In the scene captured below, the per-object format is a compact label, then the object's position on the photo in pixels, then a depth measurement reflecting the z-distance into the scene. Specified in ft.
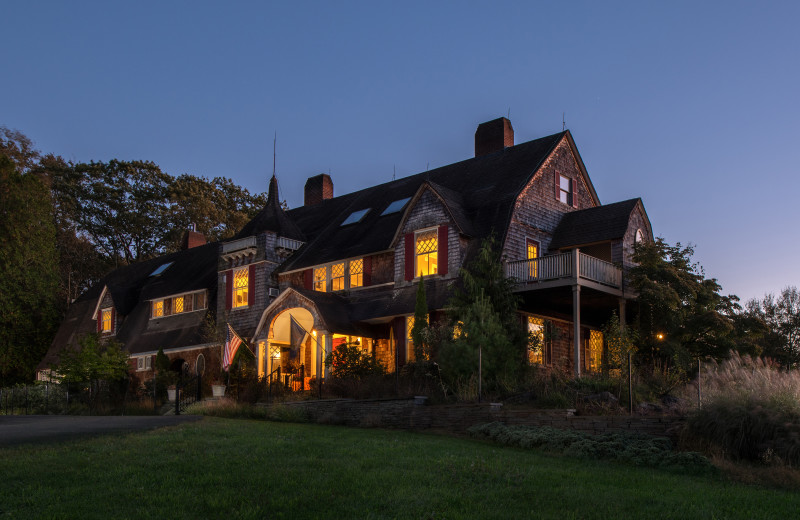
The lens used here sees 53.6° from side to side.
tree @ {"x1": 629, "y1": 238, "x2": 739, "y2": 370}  75.72
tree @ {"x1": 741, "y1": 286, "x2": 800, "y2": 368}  105.50
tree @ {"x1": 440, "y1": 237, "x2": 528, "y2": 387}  63.93
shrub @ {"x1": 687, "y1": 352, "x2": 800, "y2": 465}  37.42
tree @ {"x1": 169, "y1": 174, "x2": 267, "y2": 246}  181.47
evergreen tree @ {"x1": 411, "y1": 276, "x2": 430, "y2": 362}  74.64
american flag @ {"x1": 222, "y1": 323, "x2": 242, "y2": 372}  88.69
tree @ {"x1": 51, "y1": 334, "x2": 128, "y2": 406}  98.58
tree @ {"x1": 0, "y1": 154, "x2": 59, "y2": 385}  136.36
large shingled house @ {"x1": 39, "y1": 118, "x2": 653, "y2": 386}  82.28
